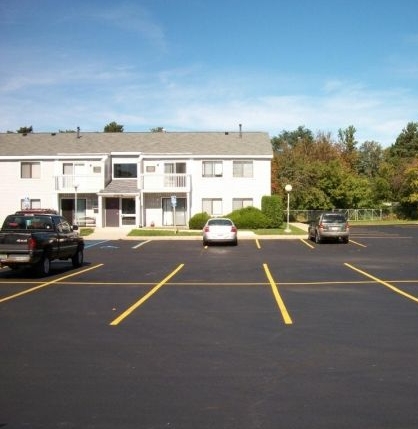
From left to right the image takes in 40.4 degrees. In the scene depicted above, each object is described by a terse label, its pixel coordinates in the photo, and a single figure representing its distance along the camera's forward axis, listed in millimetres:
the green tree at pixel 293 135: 123606
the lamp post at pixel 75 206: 38888
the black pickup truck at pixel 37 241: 16000
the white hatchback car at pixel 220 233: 28766
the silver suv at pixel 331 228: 30297
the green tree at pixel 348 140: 98562
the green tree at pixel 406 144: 98875
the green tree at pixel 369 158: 106650
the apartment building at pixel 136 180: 41562
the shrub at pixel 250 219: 39188
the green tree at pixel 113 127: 94188
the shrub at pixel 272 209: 40375
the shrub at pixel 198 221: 39312
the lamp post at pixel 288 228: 37750
